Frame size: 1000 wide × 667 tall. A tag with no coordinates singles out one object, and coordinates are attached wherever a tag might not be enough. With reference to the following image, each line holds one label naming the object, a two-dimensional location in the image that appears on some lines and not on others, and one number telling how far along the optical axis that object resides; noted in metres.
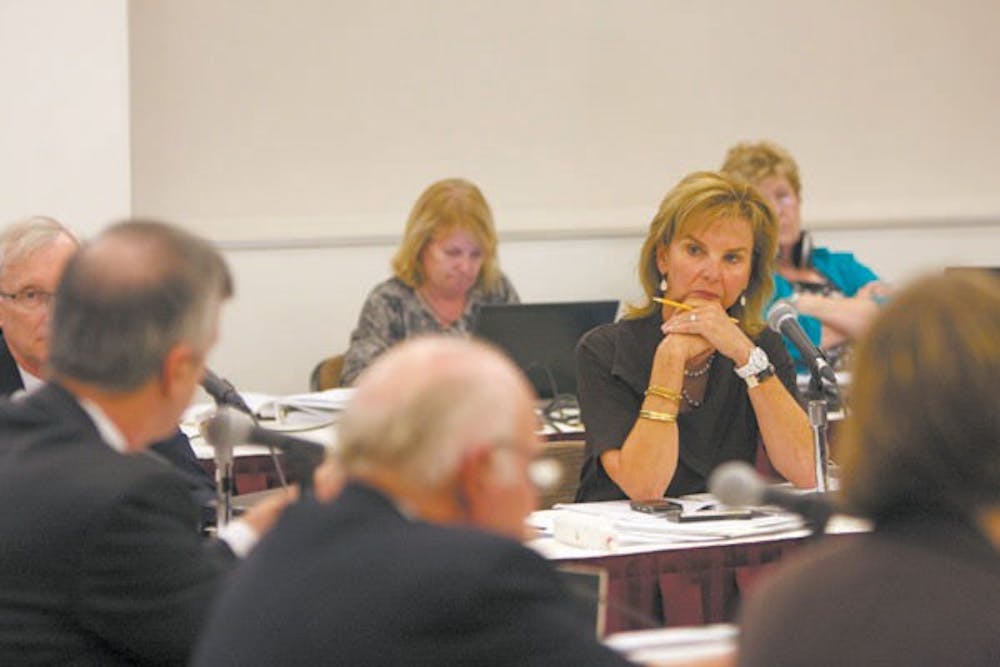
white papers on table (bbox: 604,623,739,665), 4.11
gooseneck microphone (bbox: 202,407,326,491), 4.88
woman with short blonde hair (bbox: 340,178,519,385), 11.59
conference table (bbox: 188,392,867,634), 5.86
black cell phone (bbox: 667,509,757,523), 6.45
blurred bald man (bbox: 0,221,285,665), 3.98
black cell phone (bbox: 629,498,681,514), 6.59
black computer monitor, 9.99
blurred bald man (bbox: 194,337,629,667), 3.17
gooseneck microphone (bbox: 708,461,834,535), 3.98
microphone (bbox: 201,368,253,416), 6.37
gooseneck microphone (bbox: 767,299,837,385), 6.57
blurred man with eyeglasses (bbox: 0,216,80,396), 7.19
